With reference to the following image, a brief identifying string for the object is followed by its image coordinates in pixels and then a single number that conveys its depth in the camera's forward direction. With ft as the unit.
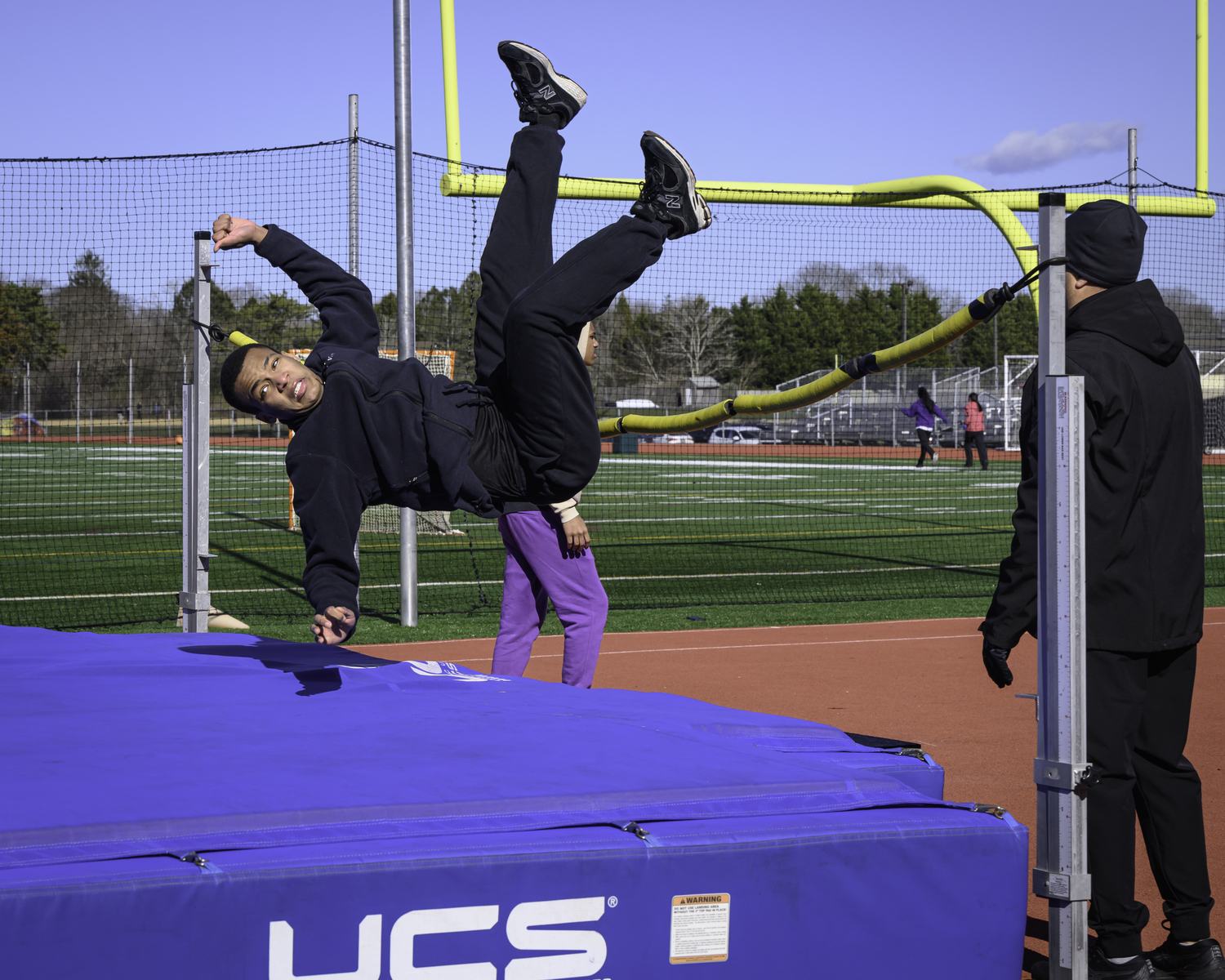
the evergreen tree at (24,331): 134.72
